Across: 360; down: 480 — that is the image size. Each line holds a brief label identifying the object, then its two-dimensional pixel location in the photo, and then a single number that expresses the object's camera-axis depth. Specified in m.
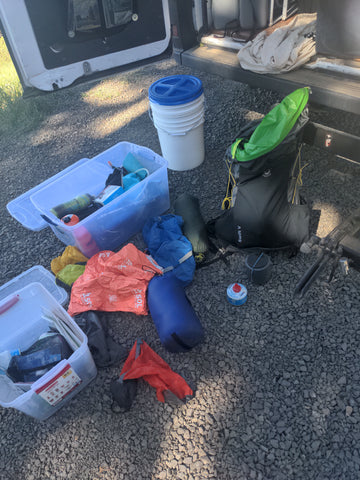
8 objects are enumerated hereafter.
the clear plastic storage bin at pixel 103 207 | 2.53
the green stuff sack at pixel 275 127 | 2.23
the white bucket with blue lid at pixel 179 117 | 2.85
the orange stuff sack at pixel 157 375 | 1.87
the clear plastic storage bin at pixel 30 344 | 1.75
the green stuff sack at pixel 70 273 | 2.45
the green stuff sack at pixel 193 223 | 2.50
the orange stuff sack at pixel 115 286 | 2.23
